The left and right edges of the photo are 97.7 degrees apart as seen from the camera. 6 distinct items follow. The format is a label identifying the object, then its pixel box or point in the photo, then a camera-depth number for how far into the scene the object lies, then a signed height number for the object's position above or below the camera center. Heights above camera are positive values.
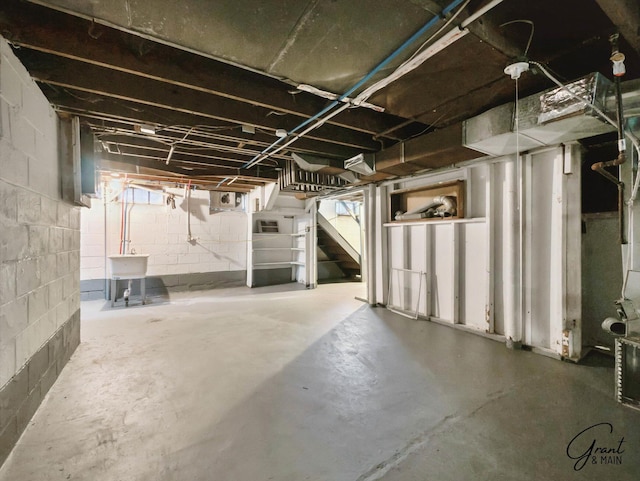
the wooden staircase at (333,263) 7.06 -0.62
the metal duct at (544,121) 1.71 +0.83
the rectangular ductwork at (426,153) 2.60 +0.88
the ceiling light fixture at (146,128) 2.57 +1.05
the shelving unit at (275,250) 6.31 -0.23
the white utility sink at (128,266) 4.31 -0.39
